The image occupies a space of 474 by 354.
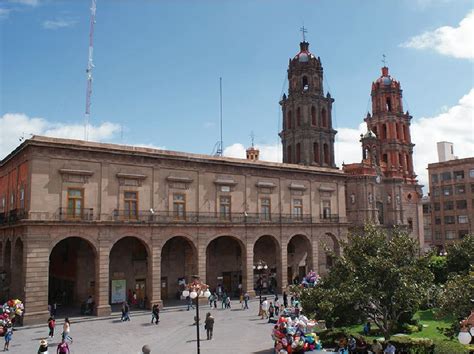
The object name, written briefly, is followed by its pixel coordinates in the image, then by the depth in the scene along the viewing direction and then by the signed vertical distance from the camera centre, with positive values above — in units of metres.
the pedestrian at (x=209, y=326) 25.44 -4.53
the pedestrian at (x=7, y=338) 23.41 -4.60
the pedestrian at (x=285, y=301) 34.15 -4.31
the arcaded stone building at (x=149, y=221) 31.19 +1.87
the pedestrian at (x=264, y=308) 31.06 -4.42
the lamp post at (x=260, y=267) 32.62 -2.19
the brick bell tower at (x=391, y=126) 67.56 +17.41
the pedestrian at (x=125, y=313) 30.55 -4.47
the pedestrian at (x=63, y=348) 20.16 -4.47
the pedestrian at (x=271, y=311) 30.69 -4.52
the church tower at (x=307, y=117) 58.00 +16.28
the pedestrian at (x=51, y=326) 25.33 -4.35
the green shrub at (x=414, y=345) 19.42 -4.45
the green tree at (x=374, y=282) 19.52 -1.77
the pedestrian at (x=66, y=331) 23.42 -4.32
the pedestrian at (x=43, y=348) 18.78 -4.13
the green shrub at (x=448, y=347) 18.20 -4.35
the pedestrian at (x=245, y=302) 34.75 -4.41
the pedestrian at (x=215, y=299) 35.53 -4.26
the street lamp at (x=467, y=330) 10.34 -2.08
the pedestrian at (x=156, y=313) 29.55 -4.40
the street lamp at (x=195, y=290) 19.45 -1.99
